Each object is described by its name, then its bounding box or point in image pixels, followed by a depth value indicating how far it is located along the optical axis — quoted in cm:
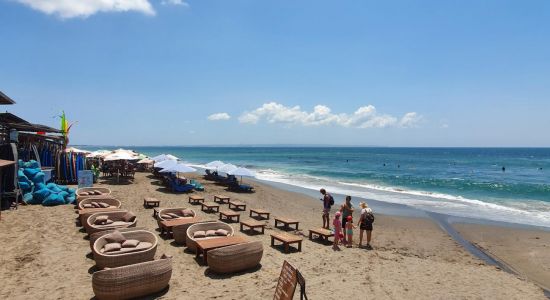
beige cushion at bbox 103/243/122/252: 721
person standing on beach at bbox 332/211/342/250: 991
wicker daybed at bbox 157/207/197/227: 1078
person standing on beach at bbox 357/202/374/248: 1019
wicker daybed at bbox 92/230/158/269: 679
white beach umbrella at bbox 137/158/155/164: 2653
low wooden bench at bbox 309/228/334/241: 1032
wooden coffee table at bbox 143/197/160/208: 1408
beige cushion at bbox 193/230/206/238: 880
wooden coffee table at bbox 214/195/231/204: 1627
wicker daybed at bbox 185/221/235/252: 856
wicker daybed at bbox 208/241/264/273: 720
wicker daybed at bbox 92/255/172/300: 566
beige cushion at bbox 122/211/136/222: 993
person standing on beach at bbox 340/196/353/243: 1044
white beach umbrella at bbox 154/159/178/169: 1902
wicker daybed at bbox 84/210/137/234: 896
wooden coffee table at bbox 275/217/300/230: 1212
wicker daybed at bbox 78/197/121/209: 1179
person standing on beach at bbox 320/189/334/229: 1190
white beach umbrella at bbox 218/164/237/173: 2150
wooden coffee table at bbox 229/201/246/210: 1529
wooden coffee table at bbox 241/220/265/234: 1116
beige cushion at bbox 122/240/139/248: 747
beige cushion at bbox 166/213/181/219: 1094
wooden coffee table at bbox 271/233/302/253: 918
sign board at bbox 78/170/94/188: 1496
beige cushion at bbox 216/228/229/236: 897
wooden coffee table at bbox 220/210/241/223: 1275
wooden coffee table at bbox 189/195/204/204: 1545
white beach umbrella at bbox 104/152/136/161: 1984
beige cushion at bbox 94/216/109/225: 934
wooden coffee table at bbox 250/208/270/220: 1370
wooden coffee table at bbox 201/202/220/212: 1417
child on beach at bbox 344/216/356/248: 1015
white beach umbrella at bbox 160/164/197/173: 1847
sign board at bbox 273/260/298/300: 482
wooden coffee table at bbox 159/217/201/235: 968
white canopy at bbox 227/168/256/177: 2066
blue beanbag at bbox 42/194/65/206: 1292
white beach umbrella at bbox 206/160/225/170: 2247
